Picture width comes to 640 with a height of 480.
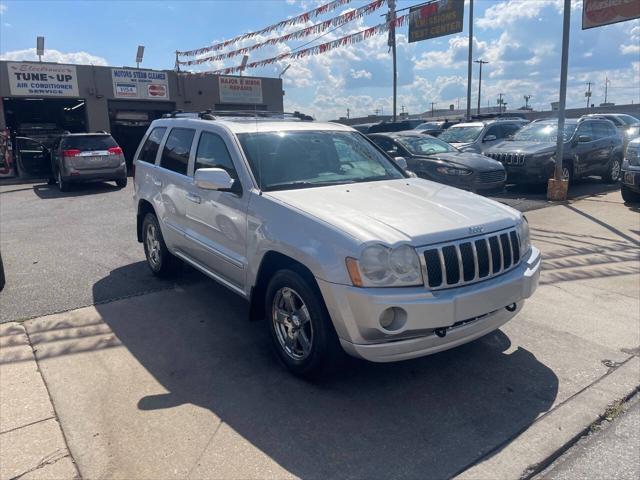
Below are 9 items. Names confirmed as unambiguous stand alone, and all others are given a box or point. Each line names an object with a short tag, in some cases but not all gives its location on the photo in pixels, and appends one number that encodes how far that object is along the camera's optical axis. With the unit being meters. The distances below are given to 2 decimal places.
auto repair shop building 21.67
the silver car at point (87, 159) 14.55
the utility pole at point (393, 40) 15.82
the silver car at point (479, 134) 13.73
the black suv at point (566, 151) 11.77
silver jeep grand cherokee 3.20
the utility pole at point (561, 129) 10.55
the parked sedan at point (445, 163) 10.29
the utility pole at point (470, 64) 24.22
